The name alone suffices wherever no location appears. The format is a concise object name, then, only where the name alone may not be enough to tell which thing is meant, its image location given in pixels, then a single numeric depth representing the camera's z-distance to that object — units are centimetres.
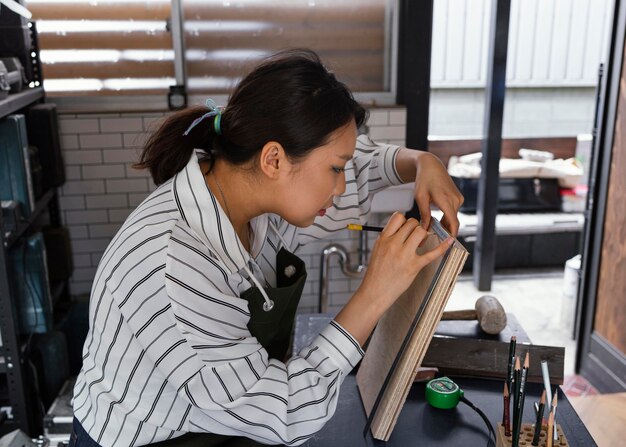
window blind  360
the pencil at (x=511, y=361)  133
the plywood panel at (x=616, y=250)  353
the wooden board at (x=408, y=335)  132
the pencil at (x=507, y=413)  131
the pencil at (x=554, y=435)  125
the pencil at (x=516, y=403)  122
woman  118
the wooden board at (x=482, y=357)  162
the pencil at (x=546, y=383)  116
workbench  142
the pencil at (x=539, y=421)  123
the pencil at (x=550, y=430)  118
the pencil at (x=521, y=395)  122
